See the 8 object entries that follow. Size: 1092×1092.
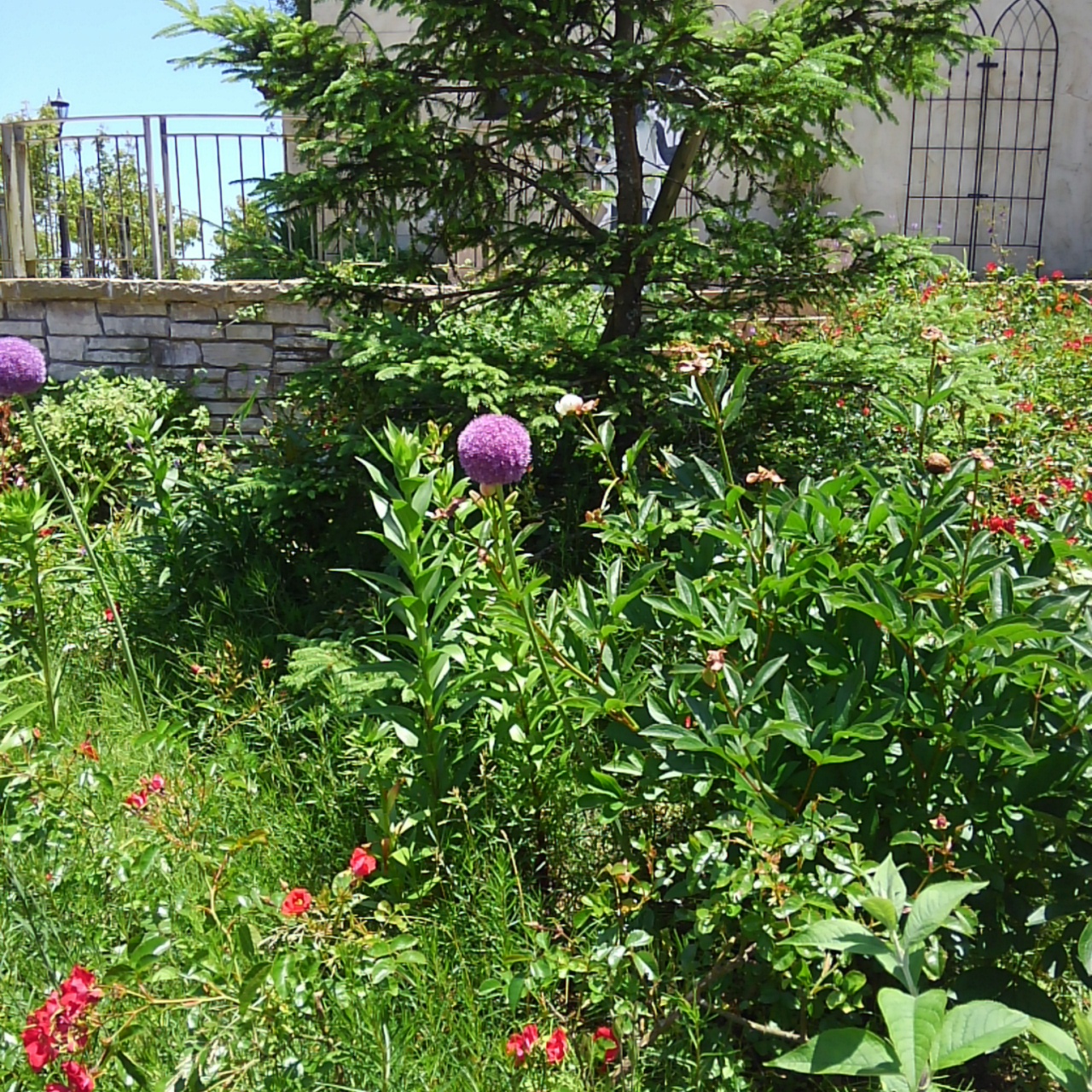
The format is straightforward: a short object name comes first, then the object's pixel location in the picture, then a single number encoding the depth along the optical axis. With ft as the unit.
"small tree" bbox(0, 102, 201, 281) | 22.21
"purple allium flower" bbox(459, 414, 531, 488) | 6.75
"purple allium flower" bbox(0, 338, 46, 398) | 9.20
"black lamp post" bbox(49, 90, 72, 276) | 22.52
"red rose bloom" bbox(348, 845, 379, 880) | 5.69
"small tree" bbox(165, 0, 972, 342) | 10.85
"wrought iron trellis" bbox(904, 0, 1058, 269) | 31.17
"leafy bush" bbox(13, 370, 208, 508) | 17.51
